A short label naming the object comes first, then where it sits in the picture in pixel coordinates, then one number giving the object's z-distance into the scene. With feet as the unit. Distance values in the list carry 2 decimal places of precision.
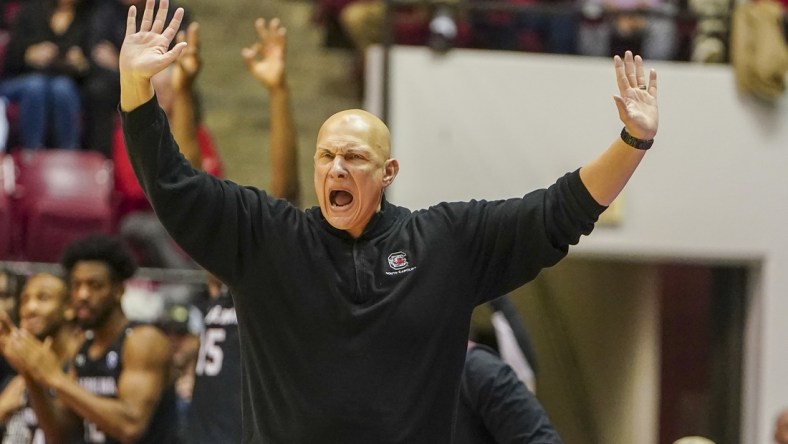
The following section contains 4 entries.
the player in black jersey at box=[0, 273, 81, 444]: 36.68
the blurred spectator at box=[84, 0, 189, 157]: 56.95
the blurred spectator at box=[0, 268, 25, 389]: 41.04
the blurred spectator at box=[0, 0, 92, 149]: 56.39
